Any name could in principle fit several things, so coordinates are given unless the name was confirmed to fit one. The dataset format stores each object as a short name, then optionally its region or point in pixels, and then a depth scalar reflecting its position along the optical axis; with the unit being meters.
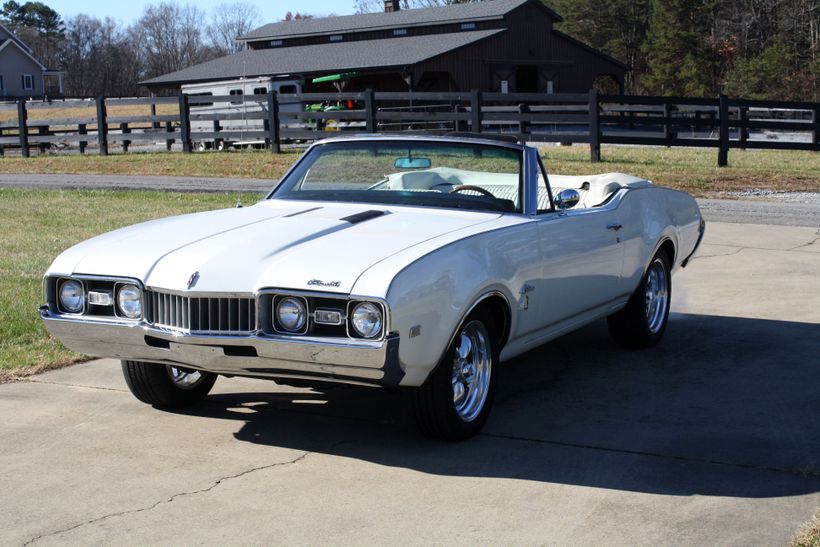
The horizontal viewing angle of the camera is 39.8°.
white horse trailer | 27.97
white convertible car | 4.92
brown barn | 47.44
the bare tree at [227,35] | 127.56
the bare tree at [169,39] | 128.12
